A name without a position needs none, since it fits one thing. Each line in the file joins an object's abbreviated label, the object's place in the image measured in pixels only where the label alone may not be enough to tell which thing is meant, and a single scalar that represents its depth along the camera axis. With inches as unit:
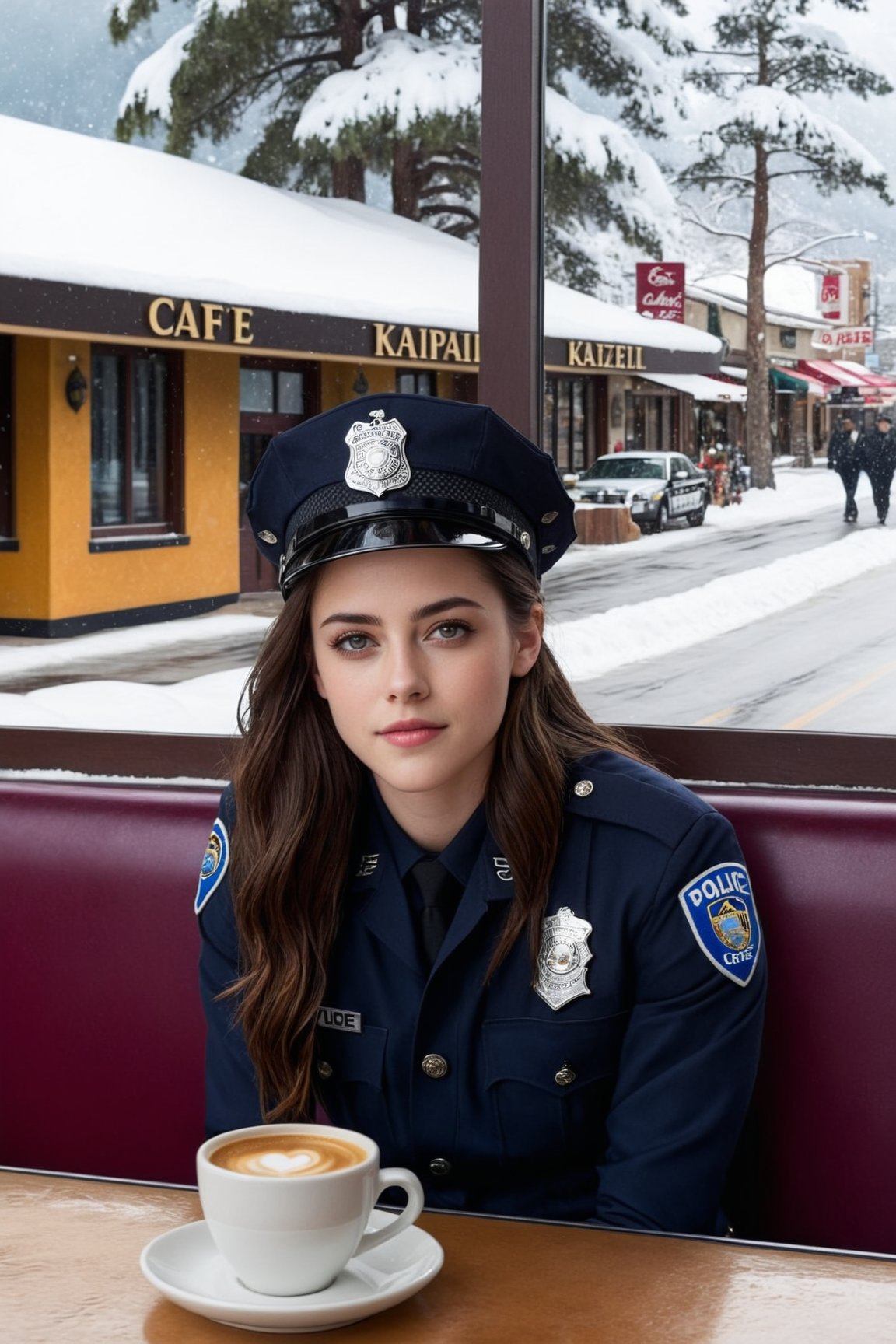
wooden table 32.9
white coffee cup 31.5
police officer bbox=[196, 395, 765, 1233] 50.2
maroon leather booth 59.4
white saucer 32.6
